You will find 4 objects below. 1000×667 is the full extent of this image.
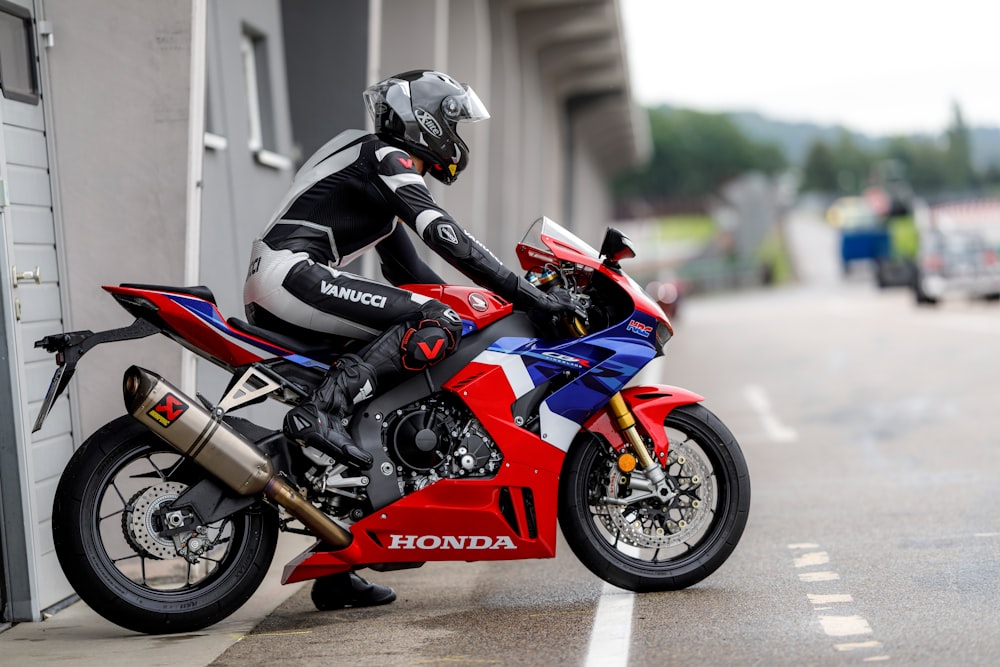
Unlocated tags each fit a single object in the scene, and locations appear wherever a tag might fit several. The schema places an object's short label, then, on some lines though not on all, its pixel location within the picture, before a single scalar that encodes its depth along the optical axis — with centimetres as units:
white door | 1255
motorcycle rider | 1135
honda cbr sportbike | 1110
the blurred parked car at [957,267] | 7069
